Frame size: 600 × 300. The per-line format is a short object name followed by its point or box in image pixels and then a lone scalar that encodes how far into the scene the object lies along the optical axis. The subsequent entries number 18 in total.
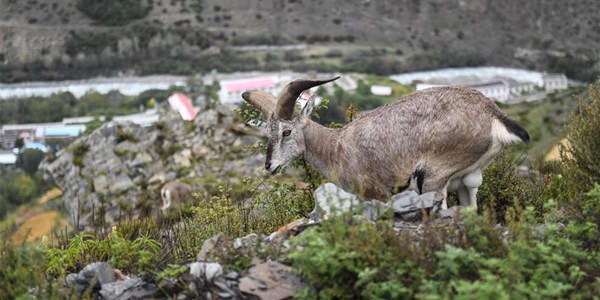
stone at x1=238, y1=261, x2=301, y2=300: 6.70
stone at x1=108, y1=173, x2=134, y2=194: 28.13
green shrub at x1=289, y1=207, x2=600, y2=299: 6.07
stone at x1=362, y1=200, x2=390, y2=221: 7.47
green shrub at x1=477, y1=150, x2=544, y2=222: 9.77
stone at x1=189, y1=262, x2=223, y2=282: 6.86
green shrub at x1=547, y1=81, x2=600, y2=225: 8.20
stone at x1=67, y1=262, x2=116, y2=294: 7.30
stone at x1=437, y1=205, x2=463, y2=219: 7.86
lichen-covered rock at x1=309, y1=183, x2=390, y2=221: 7.02
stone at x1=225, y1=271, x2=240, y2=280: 6.88
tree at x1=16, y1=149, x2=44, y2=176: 64.38
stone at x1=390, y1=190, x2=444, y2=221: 8.07
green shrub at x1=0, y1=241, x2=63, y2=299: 6.57
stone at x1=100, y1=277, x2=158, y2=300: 7.05
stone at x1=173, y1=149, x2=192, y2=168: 28.06
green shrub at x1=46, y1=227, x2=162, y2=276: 7.84
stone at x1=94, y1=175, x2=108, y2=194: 28.27
